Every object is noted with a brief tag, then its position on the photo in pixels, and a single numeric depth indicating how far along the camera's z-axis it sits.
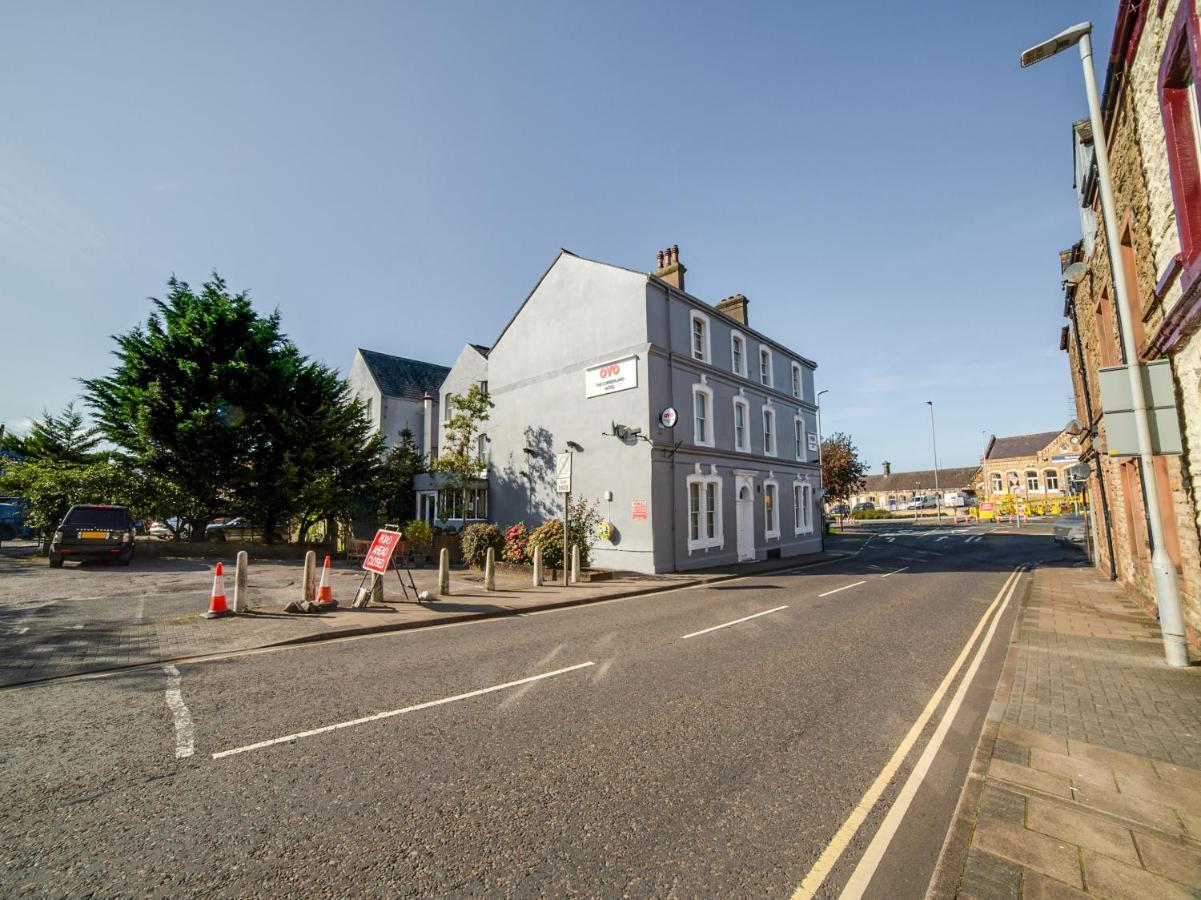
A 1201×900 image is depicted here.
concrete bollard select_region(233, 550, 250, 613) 9.90
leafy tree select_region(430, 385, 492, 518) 23.00
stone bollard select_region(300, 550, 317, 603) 10.25
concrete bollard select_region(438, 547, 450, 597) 12.40
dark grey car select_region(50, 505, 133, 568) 15.72
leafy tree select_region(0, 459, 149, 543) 18.80
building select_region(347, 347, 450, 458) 32.06
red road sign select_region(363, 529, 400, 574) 10.48
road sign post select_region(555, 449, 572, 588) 14.35
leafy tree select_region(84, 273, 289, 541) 20.78
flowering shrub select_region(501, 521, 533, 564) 17.39
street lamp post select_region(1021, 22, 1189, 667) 6.54
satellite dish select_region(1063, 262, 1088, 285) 10.98
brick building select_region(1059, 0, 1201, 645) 6.07
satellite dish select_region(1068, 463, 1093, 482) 17.62
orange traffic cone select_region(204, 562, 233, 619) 9.55
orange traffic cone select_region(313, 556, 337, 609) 10.28
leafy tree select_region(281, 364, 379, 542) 22.36
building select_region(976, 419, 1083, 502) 64.19
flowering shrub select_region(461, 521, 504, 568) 18.73
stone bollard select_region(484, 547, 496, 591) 13.48
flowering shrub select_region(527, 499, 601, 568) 16.80
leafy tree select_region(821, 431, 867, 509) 43.72
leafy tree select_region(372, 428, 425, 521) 26.30
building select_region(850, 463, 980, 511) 86.88
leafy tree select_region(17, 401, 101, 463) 21.78
